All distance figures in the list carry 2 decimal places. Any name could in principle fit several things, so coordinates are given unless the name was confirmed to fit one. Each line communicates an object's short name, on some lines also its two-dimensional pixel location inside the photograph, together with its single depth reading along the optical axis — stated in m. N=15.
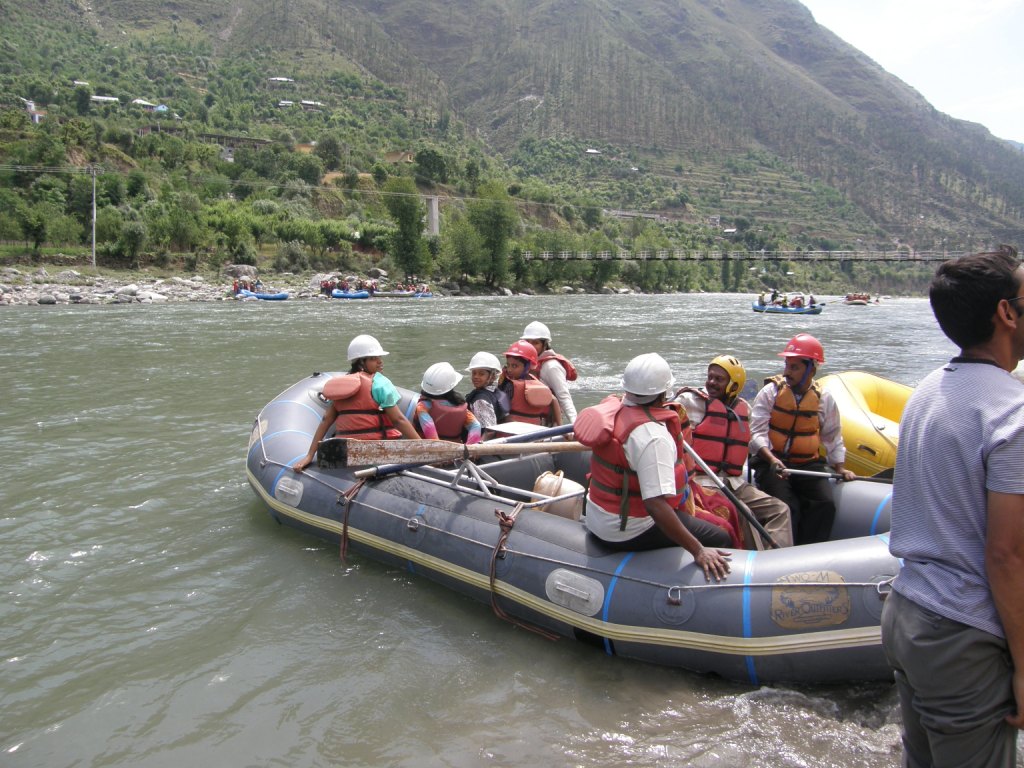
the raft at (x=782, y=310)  35.41
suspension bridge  52.00
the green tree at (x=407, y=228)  47.28
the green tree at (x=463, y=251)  49.38
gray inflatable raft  3.37
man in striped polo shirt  1.54
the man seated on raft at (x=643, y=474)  3.15
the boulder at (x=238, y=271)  41.25
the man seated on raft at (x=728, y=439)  4.27
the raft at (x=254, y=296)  35.10
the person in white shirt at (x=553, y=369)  6.45
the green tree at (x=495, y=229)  50.56
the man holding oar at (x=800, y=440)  4.57
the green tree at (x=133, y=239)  38.44
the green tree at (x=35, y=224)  35.53
